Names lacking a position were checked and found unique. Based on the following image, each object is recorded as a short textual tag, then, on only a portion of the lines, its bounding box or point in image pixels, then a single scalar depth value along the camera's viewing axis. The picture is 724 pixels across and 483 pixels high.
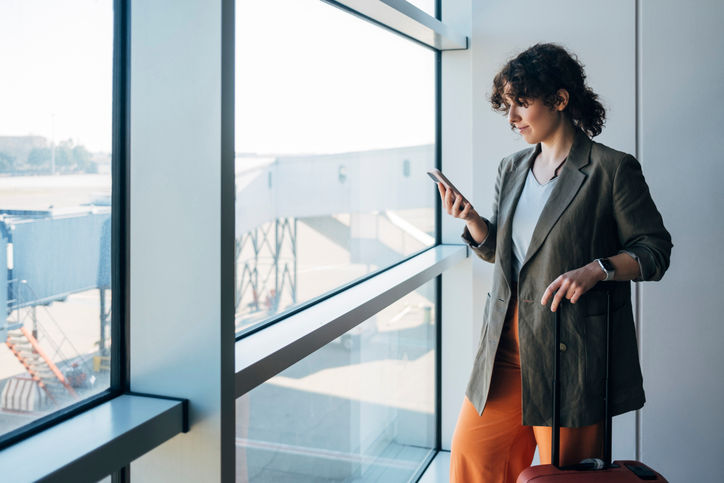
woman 1.63
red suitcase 1.56
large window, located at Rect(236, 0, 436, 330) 1.64
